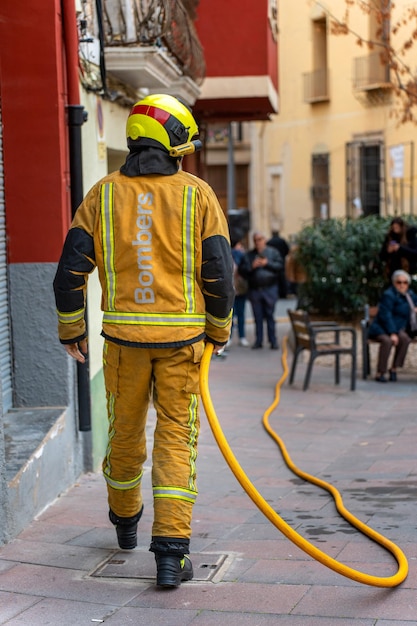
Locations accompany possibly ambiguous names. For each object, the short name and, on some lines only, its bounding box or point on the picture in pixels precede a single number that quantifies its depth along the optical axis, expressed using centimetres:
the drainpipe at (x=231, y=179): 2320
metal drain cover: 506
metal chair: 1162
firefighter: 488
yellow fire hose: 455
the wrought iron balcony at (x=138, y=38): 888
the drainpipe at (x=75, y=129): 683
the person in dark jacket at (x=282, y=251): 2434
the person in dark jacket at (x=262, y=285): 1551
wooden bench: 1231
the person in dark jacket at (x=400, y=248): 1427
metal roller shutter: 670
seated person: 1210
